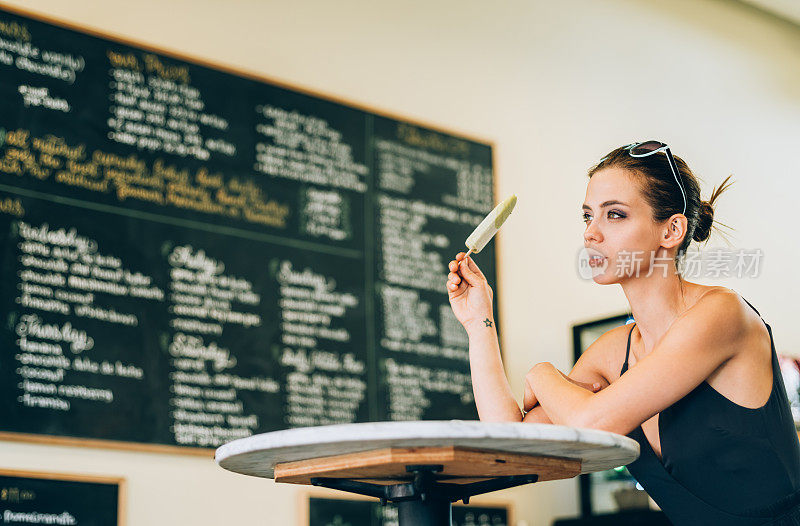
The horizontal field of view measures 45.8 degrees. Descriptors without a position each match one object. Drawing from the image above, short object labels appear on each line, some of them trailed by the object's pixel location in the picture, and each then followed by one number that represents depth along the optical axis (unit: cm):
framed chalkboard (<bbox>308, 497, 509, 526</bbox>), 315
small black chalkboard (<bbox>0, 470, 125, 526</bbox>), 260
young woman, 148
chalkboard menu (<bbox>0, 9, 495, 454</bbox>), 280
